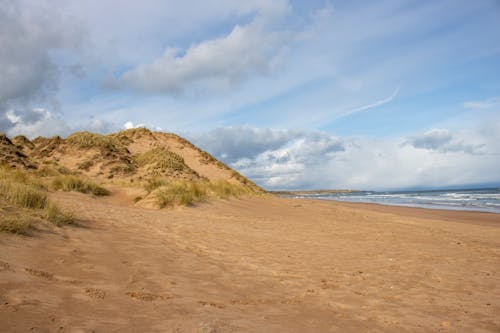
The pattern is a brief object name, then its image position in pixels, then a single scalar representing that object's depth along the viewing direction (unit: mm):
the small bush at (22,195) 6850
